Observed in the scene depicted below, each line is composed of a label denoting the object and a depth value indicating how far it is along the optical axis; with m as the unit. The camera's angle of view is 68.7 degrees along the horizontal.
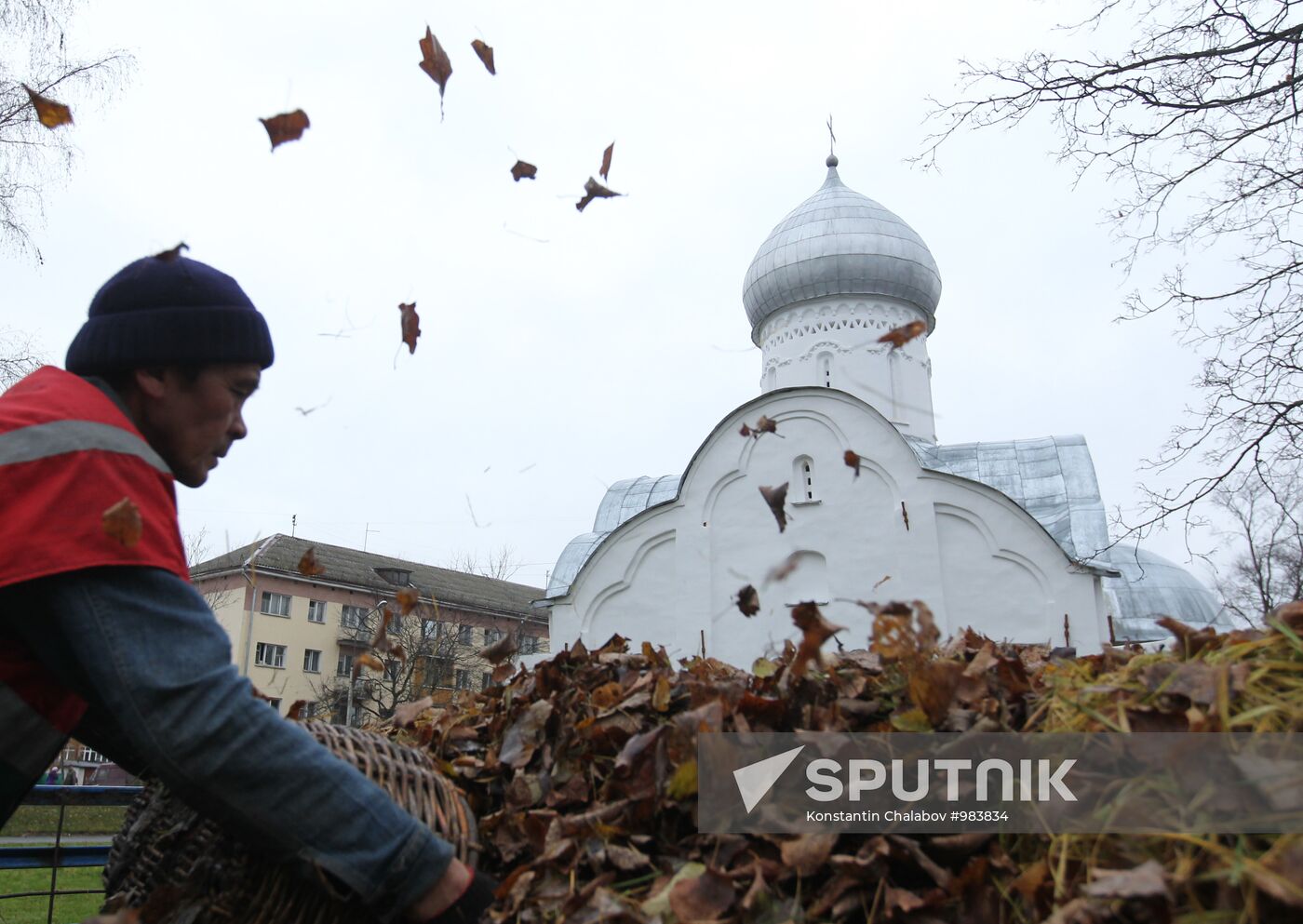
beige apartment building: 32.94
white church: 16.23
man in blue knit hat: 1.47
